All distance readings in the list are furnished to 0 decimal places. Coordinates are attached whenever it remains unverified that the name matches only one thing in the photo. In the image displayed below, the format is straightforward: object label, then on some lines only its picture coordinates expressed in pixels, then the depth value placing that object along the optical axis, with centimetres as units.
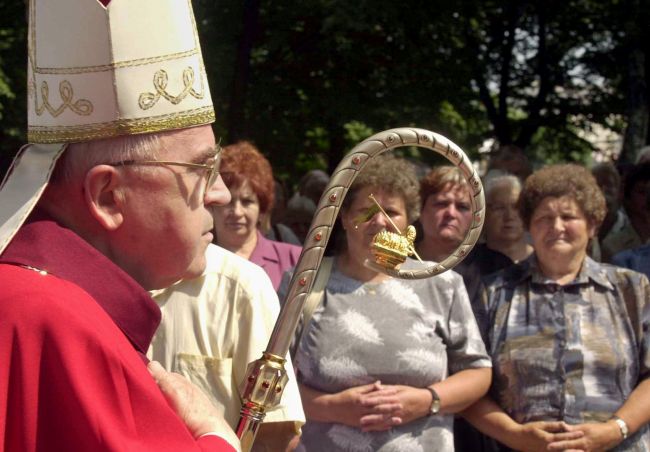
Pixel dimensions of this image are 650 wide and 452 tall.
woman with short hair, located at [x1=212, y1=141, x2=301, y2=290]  542
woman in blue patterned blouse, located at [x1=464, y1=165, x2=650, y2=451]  477
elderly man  209
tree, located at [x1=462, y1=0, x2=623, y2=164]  1202
